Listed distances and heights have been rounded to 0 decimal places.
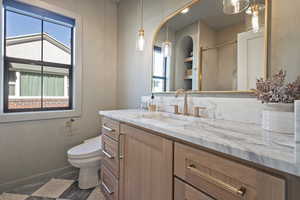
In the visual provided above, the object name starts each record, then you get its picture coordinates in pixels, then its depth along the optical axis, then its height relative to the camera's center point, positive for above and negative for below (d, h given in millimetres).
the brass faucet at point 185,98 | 1434 +10
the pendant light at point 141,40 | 1700 +661
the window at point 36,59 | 1769 +497
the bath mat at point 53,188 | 1621 -1001
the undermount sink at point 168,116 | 1277 -149
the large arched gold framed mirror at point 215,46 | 1058 +448
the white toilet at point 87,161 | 1620 -663
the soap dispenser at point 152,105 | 1734 -64
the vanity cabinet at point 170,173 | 508 -327
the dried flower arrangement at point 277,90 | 741 +50
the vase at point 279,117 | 701 -81
